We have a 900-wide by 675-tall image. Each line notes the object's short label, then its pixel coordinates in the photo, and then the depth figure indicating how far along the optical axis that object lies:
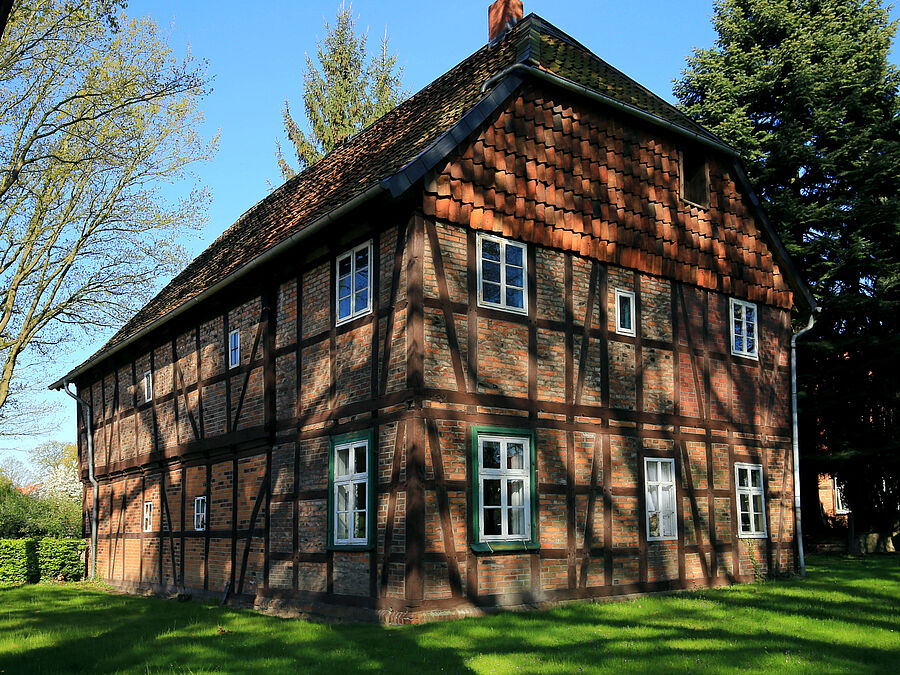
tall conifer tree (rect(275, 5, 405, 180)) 31.05
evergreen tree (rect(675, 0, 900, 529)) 21.97
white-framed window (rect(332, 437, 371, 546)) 11.72
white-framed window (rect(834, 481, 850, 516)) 29.80
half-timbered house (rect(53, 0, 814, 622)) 11.26
